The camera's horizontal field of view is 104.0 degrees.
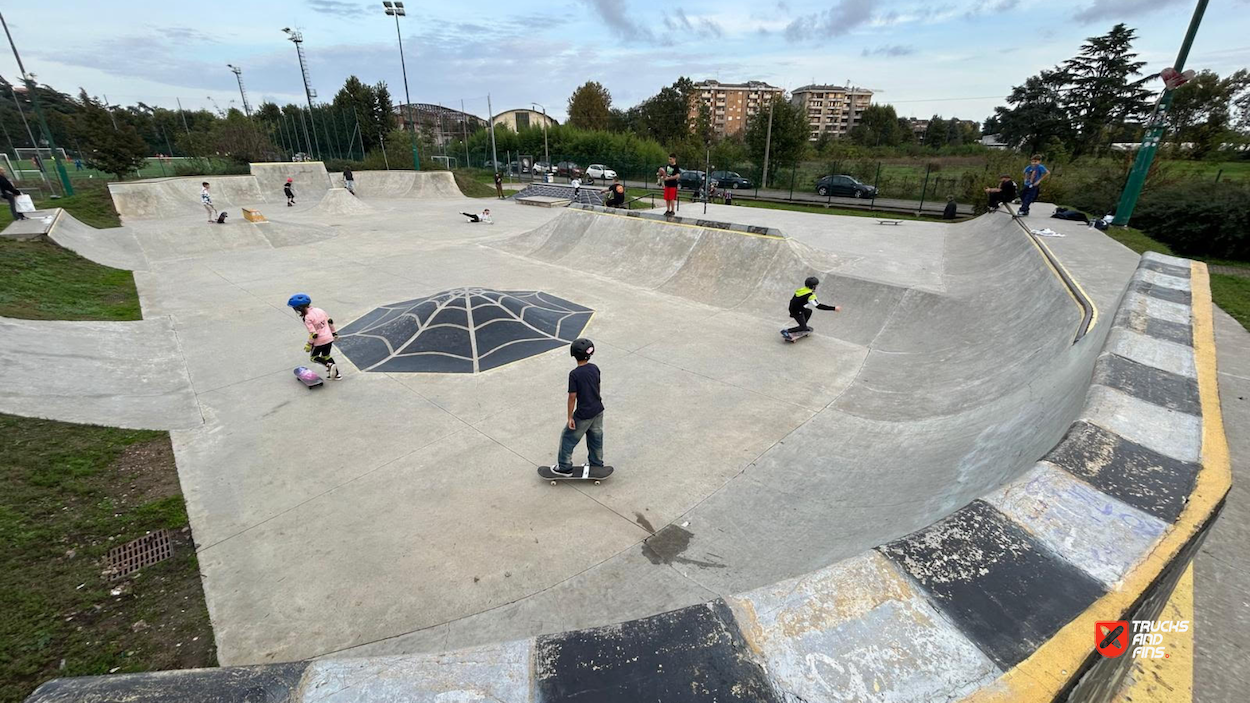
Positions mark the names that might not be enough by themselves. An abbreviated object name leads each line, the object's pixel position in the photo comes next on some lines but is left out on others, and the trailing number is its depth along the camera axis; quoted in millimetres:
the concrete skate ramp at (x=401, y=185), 34188
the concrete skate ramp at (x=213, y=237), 17047
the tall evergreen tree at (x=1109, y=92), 43406
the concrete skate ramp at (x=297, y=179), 30531
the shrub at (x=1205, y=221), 11086
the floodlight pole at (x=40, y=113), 19766
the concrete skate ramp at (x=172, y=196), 23111
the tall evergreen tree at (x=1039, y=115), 45875
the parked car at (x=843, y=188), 27422
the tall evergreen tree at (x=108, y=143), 29125
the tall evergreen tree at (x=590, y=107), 71938
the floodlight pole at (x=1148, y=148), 10077
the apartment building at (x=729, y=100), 144375
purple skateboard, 7340
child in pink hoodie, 7051
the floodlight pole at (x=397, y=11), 37719
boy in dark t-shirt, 4609
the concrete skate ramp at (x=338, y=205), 24906
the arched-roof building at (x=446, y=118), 80938
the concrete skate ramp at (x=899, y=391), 4023
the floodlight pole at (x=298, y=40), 41022
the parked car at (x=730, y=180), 33359
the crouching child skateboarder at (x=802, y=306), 8695
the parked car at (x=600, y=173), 42594
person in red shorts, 14710
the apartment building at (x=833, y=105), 147625
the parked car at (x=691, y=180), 35731
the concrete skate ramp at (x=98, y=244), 14180
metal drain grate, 3959
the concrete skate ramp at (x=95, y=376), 6129
